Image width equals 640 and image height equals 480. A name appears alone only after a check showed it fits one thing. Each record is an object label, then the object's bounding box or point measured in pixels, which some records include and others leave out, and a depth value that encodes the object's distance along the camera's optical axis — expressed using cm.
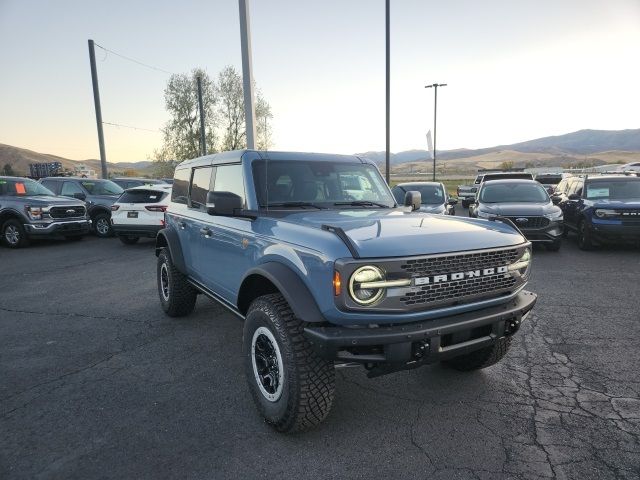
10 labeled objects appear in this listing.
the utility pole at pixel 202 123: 2646
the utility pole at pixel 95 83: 2080
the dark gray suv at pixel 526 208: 911
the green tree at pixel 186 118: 4088
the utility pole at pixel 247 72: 1130
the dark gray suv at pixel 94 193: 1360
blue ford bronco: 245
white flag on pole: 2738
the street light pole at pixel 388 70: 1666
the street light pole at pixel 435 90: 4162
